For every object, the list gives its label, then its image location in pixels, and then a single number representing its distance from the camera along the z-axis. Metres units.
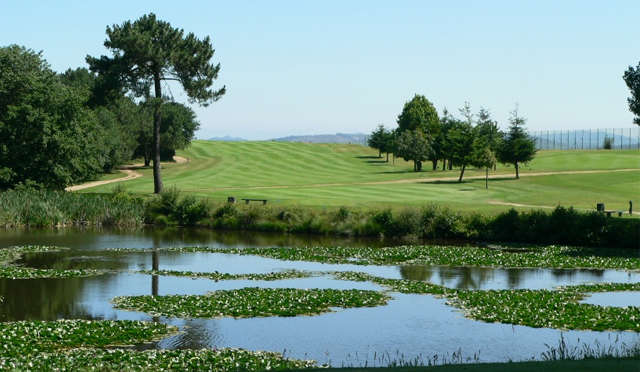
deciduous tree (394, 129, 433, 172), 104.81
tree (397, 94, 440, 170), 116.19
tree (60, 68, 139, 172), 89.06
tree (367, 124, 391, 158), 124.19
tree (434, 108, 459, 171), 99.54
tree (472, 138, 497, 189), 80.69
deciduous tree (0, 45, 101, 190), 60.25
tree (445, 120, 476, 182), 84.75
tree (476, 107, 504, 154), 98.94
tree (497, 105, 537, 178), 87.38
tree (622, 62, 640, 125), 49.91
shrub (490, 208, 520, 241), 47.88
